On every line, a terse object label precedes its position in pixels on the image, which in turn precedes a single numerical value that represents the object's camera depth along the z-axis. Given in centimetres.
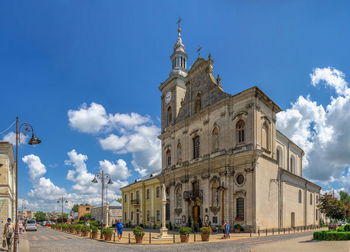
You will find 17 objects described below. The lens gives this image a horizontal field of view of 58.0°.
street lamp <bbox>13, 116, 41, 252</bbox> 1619
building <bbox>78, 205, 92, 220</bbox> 12704
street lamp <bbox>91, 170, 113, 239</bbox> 3233
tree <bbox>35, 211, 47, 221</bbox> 18226
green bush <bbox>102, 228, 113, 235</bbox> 2453
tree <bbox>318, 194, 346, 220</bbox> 2881
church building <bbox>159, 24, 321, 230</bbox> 3194
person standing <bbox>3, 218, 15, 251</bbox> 1720
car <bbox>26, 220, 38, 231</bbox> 4841
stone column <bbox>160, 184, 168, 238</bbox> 2573
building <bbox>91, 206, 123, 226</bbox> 8888
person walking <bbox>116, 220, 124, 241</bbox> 2459
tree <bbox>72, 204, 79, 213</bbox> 17050
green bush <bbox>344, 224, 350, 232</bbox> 2172
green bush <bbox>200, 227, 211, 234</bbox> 2284
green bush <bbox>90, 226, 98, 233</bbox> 2705
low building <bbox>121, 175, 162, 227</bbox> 4758
